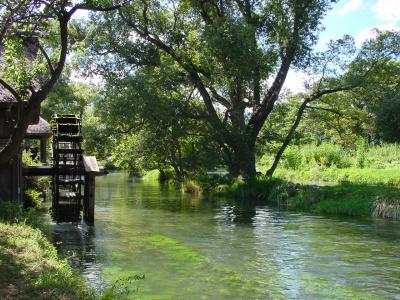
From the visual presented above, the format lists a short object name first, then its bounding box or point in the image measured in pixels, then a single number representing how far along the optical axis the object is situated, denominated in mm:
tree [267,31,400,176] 27203
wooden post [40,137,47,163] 27147
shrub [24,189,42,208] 19891
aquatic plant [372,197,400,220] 18688
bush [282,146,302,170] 35219
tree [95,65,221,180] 25953
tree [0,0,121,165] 11406
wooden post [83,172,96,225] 17531
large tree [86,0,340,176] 25688
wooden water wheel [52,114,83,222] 17984
